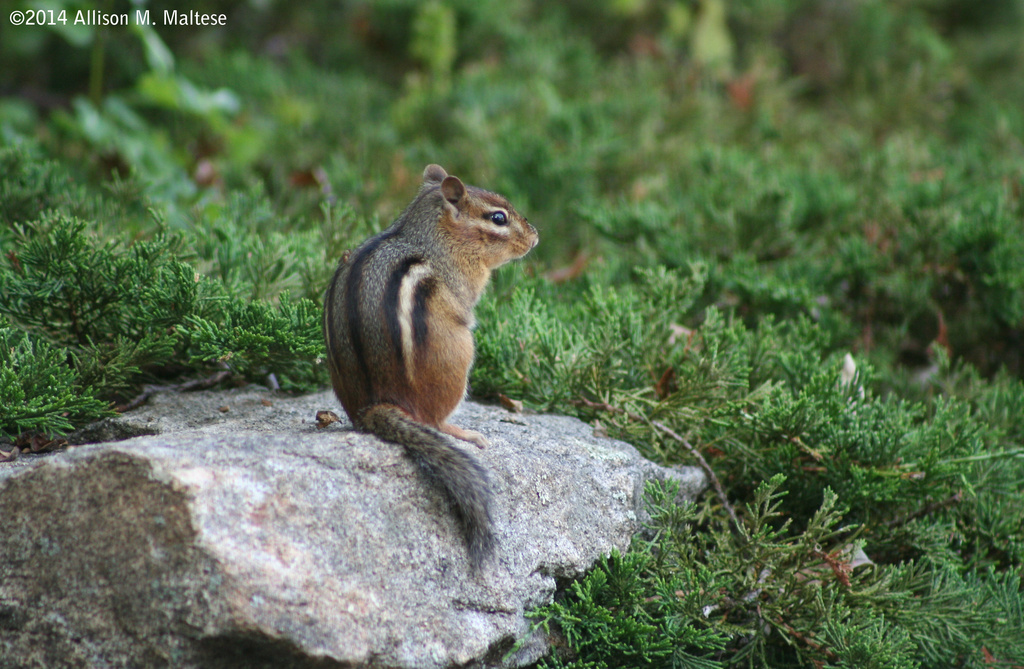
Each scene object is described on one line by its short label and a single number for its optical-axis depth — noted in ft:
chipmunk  16.78
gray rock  16.60
